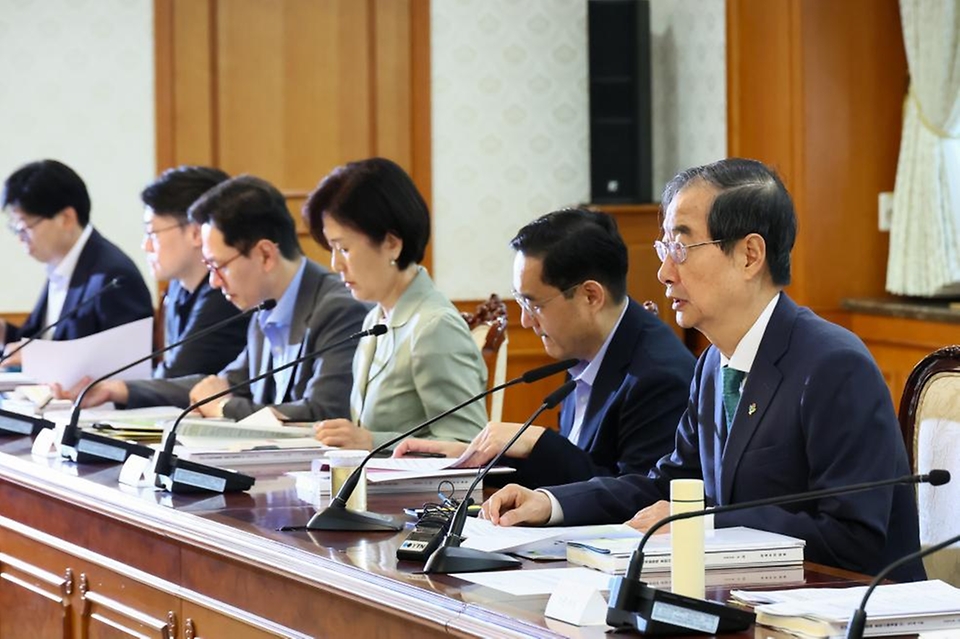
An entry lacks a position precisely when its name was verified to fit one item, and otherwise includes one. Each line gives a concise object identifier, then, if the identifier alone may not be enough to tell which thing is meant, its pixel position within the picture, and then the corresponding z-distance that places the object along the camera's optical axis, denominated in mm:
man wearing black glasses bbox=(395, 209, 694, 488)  4322
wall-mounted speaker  10476
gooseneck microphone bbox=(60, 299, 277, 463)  4885
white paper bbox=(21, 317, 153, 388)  6346
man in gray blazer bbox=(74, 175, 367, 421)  6006
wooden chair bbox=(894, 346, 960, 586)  3901
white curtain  8609
